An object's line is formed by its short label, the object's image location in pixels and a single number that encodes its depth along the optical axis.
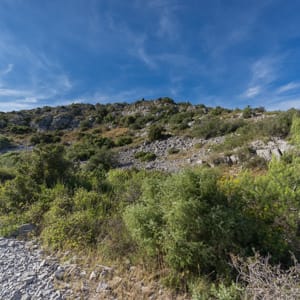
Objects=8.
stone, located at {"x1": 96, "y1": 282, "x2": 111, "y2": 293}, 2.44
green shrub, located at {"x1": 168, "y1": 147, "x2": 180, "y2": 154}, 13.60
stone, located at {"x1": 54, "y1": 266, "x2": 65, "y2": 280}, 2.67
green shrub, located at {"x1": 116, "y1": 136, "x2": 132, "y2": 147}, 18.92
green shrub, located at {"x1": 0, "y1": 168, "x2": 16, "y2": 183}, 8.04
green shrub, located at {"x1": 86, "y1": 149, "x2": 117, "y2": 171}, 11.85
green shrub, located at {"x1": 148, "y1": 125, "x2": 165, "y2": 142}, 17.77
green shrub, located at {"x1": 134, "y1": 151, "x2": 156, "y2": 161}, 13.10
